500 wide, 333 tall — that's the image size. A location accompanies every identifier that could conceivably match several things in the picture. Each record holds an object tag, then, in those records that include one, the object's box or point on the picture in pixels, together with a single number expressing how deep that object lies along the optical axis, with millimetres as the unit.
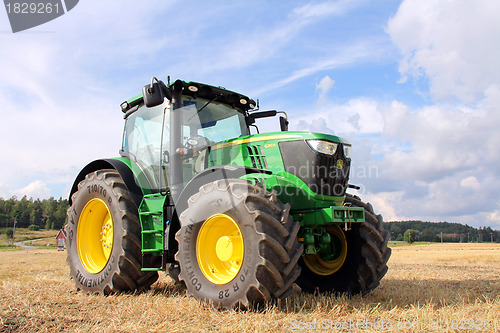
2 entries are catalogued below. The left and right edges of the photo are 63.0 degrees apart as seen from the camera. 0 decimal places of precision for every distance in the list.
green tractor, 4422
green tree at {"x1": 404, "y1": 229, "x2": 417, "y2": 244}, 93431
